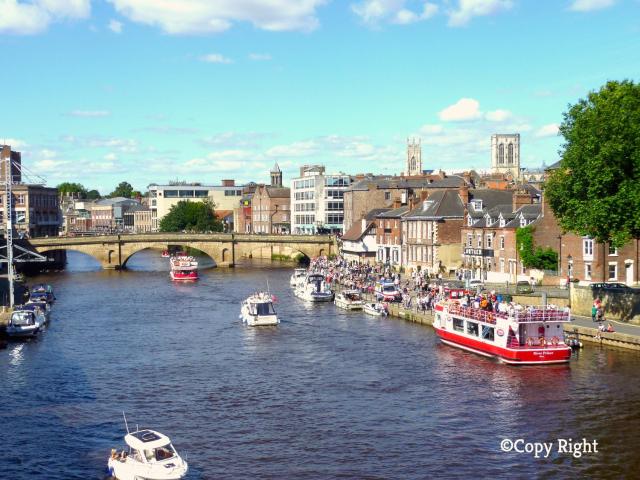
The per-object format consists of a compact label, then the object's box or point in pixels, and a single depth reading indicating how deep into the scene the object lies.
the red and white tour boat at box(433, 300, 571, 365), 60.88
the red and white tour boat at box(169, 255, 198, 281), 132.38
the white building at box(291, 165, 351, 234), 190.00
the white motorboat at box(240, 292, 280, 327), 81.75
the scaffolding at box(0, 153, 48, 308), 82.94
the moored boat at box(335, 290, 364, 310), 94.25
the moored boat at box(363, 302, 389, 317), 89.31
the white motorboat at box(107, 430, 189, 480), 37.06
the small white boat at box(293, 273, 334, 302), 103.25
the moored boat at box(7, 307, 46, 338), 74.25
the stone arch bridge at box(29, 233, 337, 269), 154.25
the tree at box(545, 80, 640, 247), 65.81
